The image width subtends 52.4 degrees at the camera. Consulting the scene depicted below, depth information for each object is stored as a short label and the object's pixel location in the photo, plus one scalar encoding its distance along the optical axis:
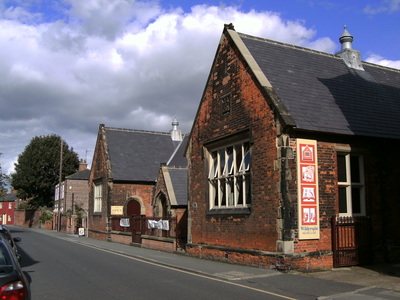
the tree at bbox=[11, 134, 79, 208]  59.19
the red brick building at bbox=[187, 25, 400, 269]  12.19
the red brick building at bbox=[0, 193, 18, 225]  88.56
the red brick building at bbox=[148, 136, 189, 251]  19.08
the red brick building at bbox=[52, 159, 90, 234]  45.01
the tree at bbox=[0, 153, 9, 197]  37.12
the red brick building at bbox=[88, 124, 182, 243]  30.00
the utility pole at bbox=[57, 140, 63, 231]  46.94
